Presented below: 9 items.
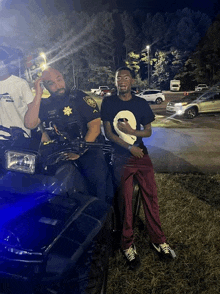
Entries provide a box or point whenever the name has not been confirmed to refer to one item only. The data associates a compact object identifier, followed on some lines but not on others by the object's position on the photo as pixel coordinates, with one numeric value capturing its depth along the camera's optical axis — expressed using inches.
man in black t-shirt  98.5
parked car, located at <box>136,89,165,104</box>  965.2
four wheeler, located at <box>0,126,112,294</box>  49.8
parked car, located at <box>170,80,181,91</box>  1571.1
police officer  94.9
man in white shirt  109.9
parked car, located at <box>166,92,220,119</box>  600.1
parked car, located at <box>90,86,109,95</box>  1247.9
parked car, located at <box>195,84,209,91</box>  1458.9
